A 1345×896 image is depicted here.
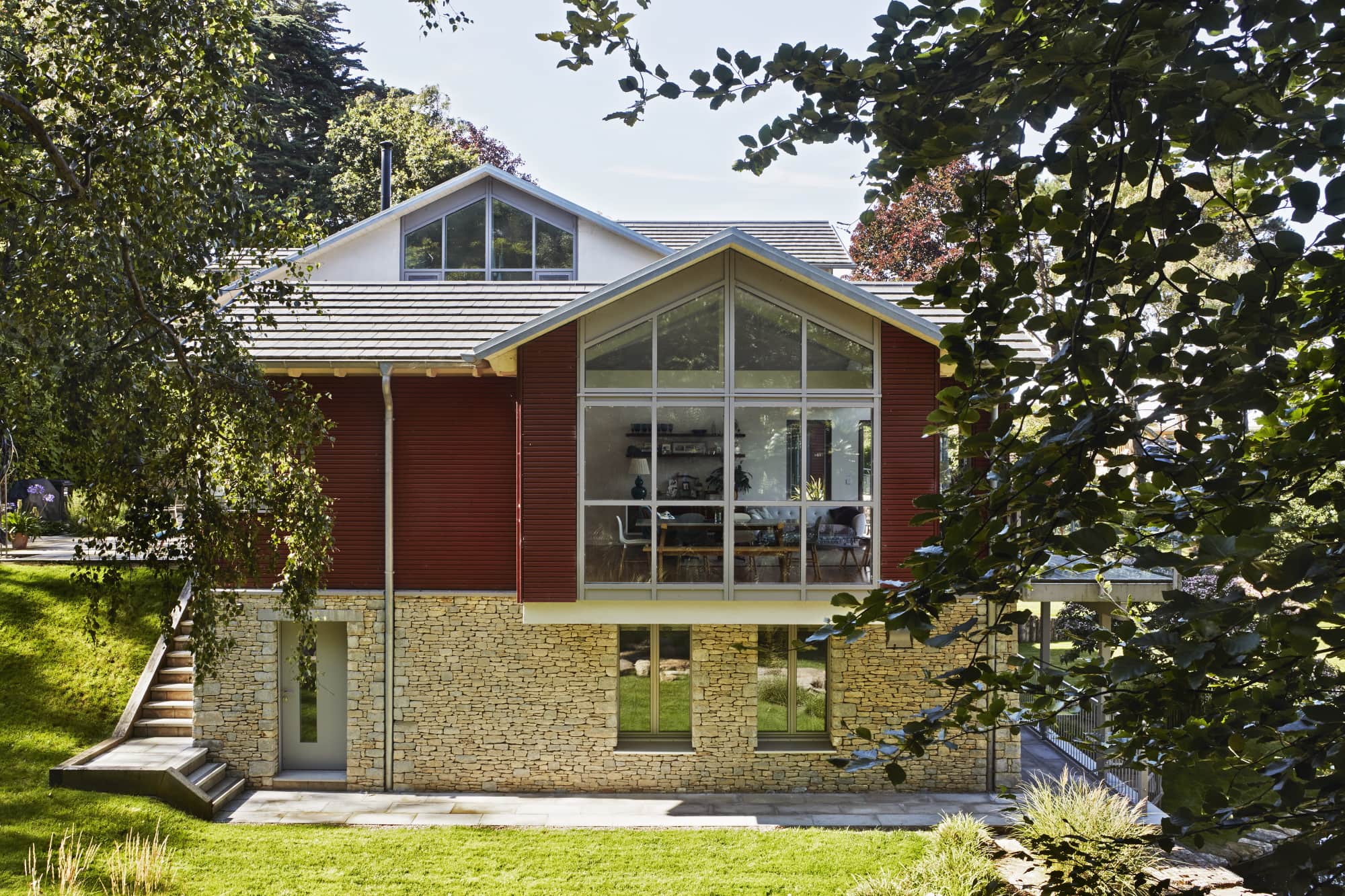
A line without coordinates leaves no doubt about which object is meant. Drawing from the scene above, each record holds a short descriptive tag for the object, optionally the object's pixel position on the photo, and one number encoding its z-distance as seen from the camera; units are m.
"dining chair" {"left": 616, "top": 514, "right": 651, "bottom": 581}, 10.79
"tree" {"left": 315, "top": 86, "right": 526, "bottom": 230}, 25.55
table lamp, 10.79
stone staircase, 10.20
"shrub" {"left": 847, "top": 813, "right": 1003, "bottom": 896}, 7.55
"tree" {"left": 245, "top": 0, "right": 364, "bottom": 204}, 26.84
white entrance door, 11.86
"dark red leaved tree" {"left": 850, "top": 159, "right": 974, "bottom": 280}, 24.08
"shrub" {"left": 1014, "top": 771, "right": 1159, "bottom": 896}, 7.66
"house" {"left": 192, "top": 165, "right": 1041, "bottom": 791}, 10.73
